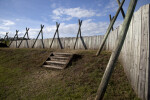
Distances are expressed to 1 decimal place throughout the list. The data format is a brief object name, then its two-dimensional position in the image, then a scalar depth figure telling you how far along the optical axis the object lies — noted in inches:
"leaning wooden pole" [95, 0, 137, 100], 110.5
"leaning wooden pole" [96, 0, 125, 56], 264.5
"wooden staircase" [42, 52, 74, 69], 262.4
